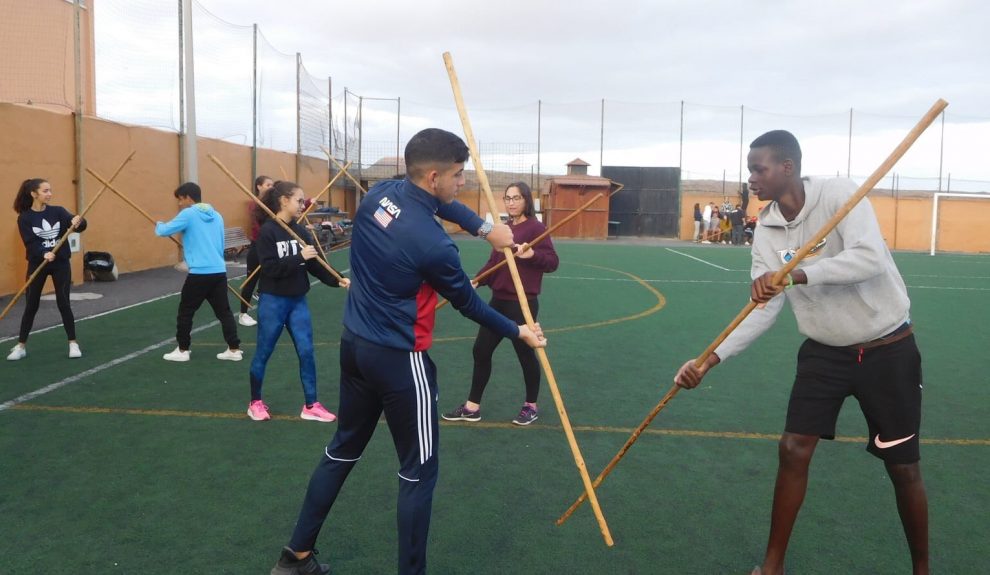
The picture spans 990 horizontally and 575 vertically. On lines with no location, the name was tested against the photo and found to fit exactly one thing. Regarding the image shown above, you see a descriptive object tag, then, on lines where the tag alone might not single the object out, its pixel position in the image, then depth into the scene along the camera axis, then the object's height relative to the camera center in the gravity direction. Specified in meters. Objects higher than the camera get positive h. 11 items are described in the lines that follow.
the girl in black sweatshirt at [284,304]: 6.05 -0.76
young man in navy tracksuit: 3.20 -0.40
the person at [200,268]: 7.94 -0.65
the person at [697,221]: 34.00 -0.13
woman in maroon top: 6.18 -0.71
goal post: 29.73 +1.02
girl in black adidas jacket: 8.02 -0.45
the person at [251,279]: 9.39 -1.02
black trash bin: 14.24 -1.16
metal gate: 36.25 +0.85
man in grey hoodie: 3.39 -0.54
